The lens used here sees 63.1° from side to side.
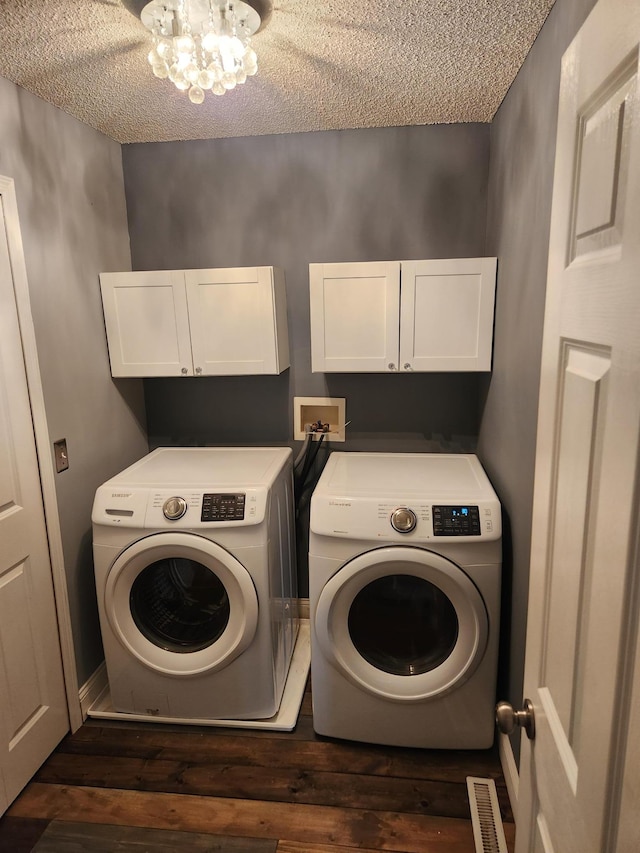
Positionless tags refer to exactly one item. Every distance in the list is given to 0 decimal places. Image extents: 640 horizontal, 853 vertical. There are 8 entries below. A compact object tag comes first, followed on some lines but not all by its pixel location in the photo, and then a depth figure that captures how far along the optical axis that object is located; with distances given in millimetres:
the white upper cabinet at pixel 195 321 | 2162
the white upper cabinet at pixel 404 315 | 2049
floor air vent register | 1609
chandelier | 1352
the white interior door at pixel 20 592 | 1724
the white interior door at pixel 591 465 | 549
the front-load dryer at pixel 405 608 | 1771
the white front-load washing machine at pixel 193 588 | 1920
